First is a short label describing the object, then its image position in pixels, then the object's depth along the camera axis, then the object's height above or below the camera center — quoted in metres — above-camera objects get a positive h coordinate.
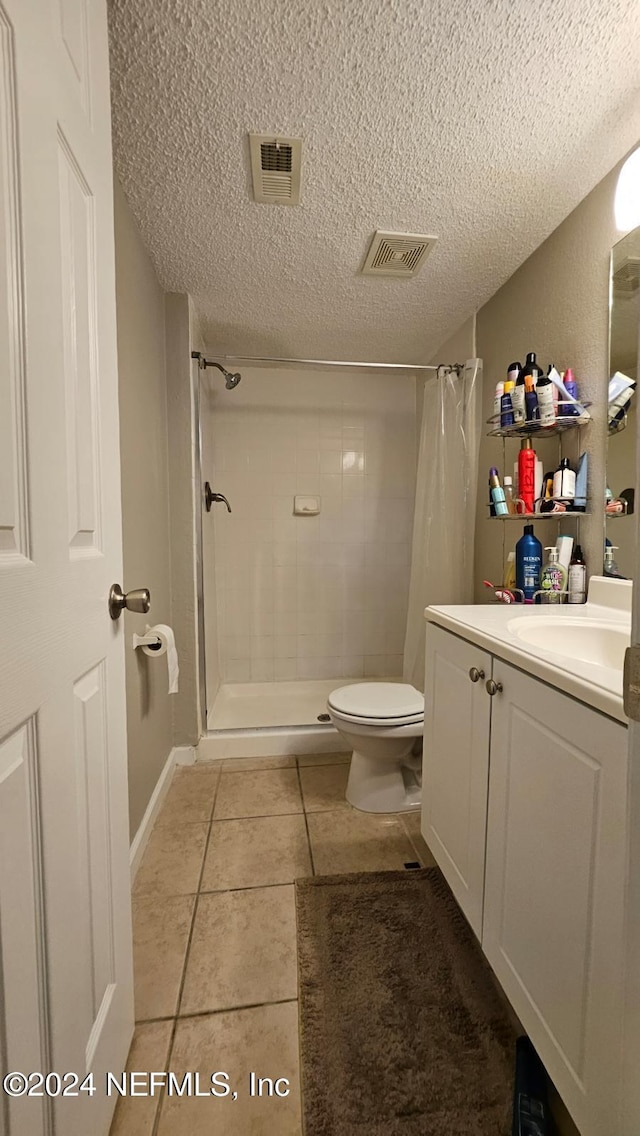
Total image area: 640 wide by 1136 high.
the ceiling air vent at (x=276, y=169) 1.15 +1.01
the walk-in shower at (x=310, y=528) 2.72 -0.01
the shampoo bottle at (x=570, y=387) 1.34 +0.44
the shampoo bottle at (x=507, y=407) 1.44 +0.40
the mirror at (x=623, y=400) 1.18 +0.36
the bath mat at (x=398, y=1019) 0.78 -1.05
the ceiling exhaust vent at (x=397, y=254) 1.50 +1.00
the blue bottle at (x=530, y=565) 1.44 -0.12
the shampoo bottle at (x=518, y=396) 1.40 +0.43
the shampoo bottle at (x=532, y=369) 1.41 +0.52
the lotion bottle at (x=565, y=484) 1.36 +0.14
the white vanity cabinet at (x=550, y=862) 0.57 -0.55
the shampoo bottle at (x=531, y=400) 1.37 +0.41
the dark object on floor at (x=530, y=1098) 0.72 -1.00
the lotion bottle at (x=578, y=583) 1.33 -0.17
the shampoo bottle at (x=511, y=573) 1.57 -0.17
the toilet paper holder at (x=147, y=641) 1.35 -0.36
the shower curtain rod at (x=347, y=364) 2.04 +0.80
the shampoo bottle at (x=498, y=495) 1.54 +0.12
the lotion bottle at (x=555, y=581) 1.35 -0.16
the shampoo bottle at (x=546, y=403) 1.33 +0.39
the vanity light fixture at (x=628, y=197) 1.12 +0.88
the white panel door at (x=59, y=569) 0.45 -0.06
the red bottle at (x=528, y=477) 1.46 +0.17
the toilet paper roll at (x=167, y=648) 1.37 -0.39
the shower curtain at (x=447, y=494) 2.00 +0.16
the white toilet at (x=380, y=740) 1.57 -0.79
